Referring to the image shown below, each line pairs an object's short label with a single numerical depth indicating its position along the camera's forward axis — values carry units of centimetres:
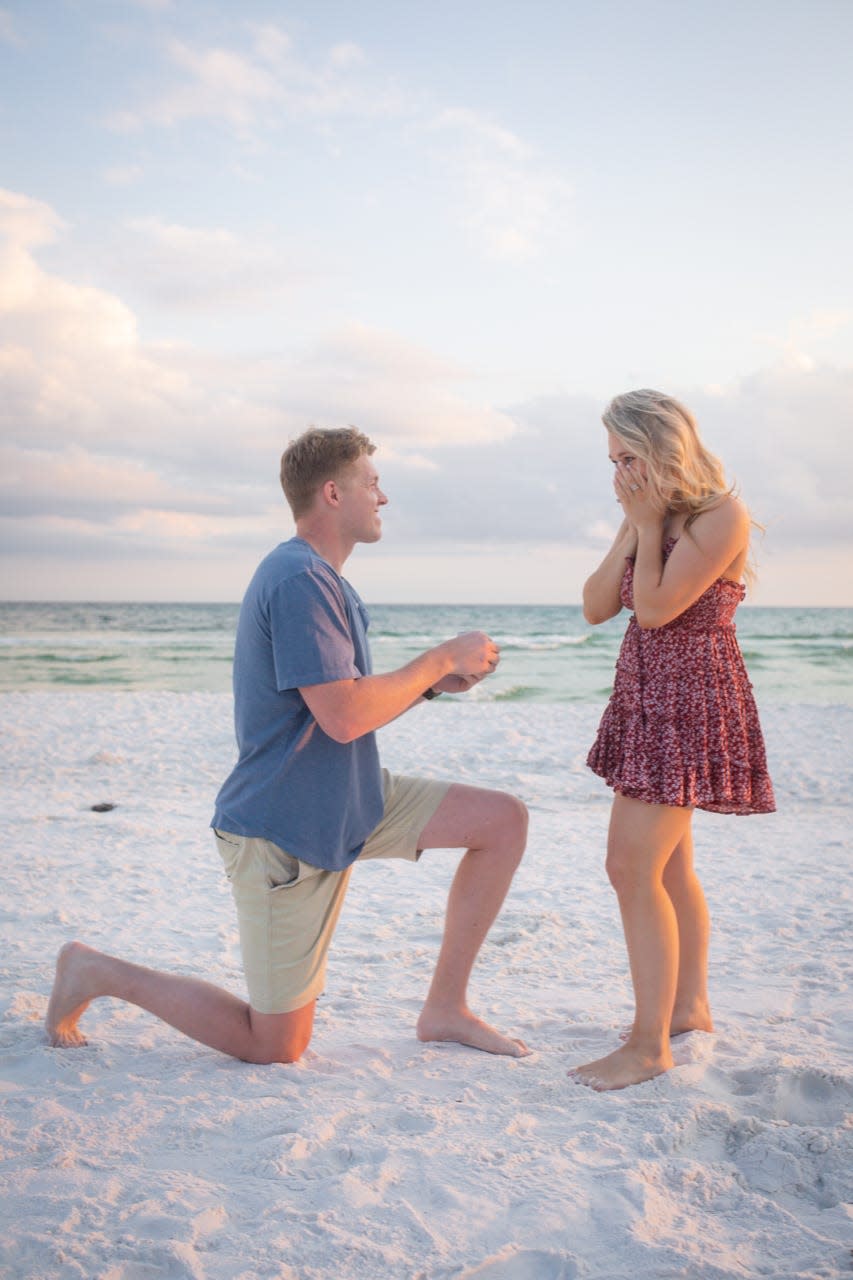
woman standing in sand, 286
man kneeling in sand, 283
